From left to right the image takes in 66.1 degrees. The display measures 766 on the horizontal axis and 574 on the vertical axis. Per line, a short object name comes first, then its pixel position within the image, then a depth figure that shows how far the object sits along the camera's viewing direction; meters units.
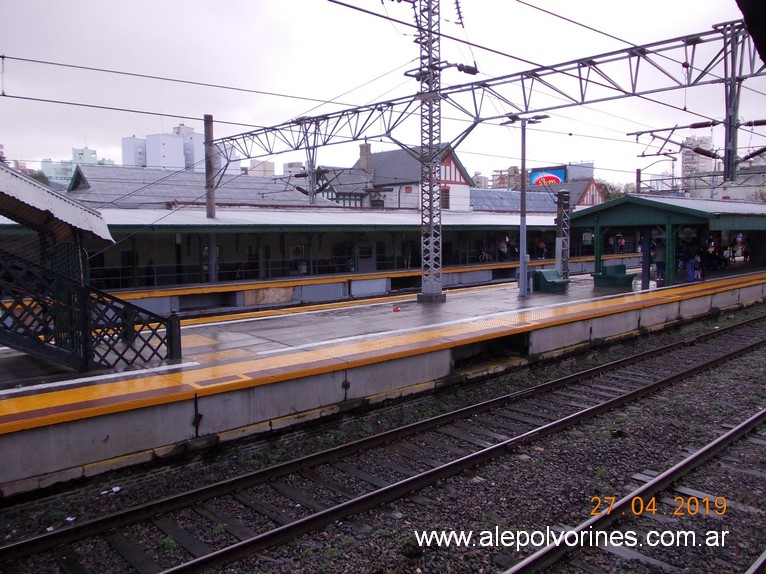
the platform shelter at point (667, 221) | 19.00
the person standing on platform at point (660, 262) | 21.86
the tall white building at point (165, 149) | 66.38
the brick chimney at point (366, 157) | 52.74
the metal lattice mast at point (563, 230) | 19.19
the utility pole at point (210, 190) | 20.97
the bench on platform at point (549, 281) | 19.08
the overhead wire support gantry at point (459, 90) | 12.58
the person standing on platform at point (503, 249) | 32.13
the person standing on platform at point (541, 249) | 33.78
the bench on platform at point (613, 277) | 20.25
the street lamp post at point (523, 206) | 16.70
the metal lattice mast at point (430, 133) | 15.52
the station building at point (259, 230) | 20.77
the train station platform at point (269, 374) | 6.45
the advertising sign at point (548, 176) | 74.71
